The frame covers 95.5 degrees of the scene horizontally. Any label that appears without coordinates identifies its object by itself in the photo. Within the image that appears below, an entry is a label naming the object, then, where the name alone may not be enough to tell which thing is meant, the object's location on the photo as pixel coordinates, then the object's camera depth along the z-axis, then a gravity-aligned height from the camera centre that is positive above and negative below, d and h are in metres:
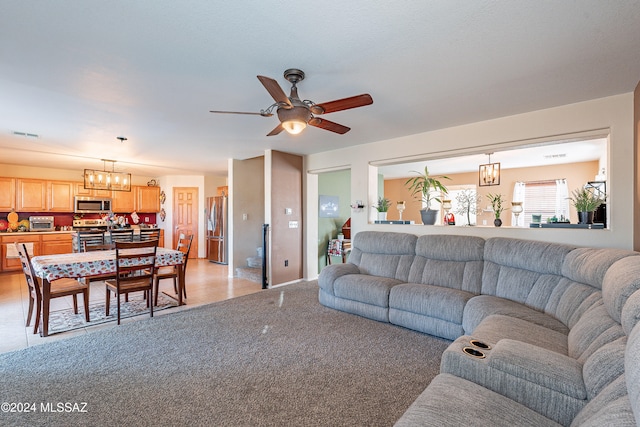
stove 7.13 -0.21
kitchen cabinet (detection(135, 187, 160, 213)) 8.02 +0.46
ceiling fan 2.20 +0.85
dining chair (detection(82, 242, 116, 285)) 4.06 -0.45
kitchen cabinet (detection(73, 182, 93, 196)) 7.04 +0.65
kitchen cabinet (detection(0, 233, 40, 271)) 6.00 -0.66
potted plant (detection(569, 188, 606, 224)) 2.91 +0.08
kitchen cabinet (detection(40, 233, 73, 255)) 6.42 -0.63
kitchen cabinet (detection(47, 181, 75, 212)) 6.71 +0.47
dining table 3.00 -0.57
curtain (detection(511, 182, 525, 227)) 6.88 +0.50
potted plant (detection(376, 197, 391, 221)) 4.63 +0.08
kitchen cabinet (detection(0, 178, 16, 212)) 6.17 +0.47
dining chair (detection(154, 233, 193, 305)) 3.97 -0.81
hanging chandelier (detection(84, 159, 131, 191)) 5.21 +0.64
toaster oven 6.51 -0.16
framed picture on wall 6.20 +0.18
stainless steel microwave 7.03 +0.29
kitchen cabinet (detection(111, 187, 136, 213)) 7.65 +0.36
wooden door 8.24 +0.06
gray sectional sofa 1.18 -0.76
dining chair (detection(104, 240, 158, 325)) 3.32 -0.64
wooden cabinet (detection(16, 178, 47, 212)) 6.35 +0.47
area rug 3.32 -1.25
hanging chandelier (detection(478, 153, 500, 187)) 5.00 +0.70
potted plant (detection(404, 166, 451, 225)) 4.06 +0.15
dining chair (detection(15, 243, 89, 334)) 3.08 -0.83
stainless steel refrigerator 7.35 -0.35
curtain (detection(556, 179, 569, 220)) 6.34 +0.37
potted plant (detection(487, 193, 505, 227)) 3.55 -0.03
